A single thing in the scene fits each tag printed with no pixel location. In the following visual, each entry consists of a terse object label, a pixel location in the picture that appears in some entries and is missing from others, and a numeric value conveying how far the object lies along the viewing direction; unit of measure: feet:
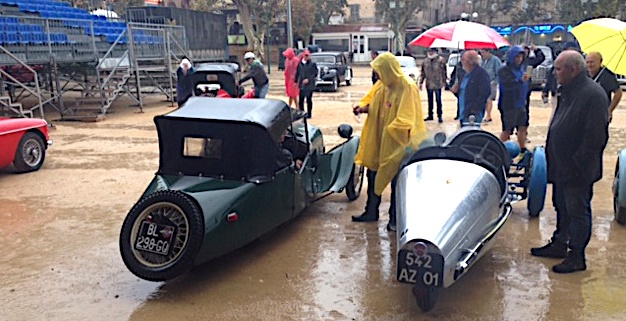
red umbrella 28.71
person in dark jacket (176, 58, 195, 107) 40.63
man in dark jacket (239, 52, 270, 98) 39.68
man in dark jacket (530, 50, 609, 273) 13.53
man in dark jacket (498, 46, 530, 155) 25.73
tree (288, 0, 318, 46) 141.36
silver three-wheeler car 11.29
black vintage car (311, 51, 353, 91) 65.72
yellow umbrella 17.17
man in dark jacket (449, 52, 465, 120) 33.19
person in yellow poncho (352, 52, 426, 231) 16.90
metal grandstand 43.37
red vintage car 25.25
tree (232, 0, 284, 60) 118.39
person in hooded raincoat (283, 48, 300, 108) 42.75
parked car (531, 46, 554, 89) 62.08
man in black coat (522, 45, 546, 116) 33.64
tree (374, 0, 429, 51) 144.15
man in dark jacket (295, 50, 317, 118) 41.55
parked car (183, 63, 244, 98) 38.95
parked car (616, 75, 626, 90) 60.30
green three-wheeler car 13.47
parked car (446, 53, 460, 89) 69.64
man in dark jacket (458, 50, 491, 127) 26.84
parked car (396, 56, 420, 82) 65.41
